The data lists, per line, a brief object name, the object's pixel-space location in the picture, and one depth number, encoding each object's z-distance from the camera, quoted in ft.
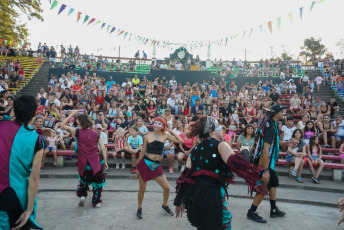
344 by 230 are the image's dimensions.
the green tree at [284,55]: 166.14
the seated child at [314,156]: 23.95
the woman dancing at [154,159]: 15.80
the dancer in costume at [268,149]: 14.68
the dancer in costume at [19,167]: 7.64
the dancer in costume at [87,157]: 16.78
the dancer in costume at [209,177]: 9.27
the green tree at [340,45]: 144.25
